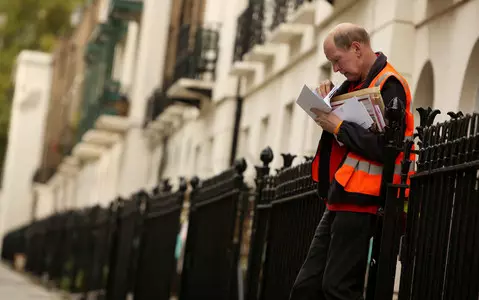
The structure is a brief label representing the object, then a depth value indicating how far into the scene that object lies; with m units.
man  12.02
